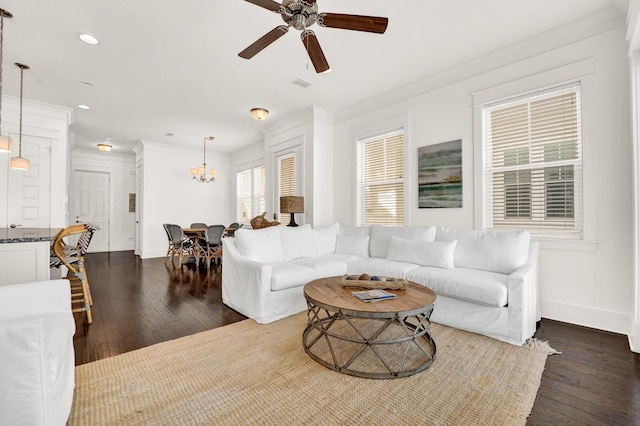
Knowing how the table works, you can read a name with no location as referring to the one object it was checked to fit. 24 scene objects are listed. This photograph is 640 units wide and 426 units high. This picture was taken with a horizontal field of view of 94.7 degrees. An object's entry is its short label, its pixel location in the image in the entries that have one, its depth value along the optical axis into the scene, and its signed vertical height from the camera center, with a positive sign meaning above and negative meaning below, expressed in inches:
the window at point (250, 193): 300.2 +24.8
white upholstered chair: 43.4 -24.5
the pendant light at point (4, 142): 117.6 +30.6
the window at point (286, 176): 225.0 +31.8
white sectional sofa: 98.7 -22.1
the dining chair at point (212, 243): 231.1 -21.8
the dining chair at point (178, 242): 231.9 -21.2
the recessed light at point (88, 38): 118.1 +72.3
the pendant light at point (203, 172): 280.1 +43.6
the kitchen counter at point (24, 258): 92.7 -13.7
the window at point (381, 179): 175.8 +23.0
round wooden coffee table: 75.6 -37.9
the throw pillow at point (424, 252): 126.0 -16.2
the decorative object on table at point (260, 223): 206.2 -4.9
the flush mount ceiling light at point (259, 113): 191.2 +66.8
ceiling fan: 79.0 +55.4
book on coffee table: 83.4 -23.0
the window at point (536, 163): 116.3 +22.9
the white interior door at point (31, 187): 184.7 +18.4
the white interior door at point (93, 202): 313.5 +15.0
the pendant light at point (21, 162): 144.0 +26.7
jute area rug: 61.3 -41.6
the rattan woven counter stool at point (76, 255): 108.6 -16.1
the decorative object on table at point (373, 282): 94.5 -21.6
